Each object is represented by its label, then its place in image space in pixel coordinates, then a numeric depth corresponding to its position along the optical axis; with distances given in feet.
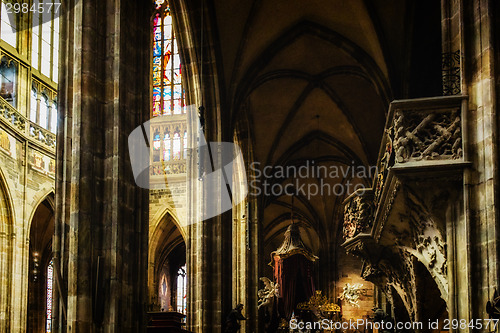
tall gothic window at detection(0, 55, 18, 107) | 67.36
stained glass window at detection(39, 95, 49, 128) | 74.79
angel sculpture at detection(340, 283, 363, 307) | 91.50
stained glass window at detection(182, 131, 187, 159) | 82.57
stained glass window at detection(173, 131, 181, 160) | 82.89
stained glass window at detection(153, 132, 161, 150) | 83.41
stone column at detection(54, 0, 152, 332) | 31.68
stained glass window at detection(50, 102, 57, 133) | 76.95
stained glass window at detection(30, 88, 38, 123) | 73.10
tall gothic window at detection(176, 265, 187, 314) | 105.50
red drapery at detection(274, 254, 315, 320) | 81.56
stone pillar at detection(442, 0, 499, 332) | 26.08
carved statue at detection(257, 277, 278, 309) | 78.43
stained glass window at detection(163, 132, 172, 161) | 83.15
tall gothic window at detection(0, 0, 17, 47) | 68.13
